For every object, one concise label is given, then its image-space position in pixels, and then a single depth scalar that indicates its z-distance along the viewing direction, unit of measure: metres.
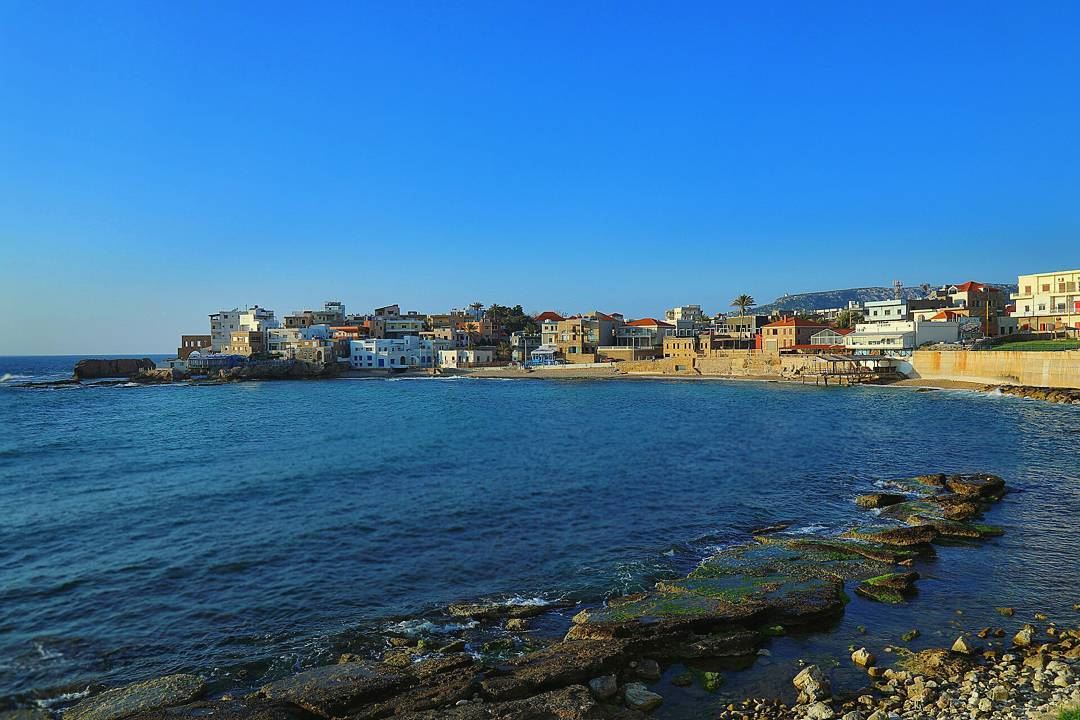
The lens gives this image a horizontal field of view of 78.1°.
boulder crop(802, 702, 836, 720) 10.64
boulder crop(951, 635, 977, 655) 12.88
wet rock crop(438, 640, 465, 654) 13.94
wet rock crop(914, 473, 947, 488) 28.36
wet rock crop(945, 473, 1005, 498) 26.09
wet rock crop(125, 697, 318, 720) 11.16
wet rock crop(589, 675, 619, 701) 11.92
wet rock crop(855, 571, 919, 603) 16.23
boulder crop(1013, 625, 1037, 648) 13.20
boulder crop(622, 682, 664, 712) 11.60
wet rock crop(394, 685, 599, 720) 10.85
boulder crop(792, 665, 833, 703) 11.41
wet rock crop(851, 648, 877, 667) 12.74
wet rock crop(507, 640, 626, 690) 12.24
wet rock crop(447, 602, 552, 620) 15.78
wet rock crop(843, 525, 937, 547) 20.23
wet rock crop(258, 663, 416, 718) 11.66
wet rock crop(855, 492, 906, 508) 25.30
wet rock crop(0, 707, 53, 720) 11.83
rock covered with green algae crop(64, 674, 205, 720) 11.73
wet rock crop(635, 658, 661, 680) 12.75
